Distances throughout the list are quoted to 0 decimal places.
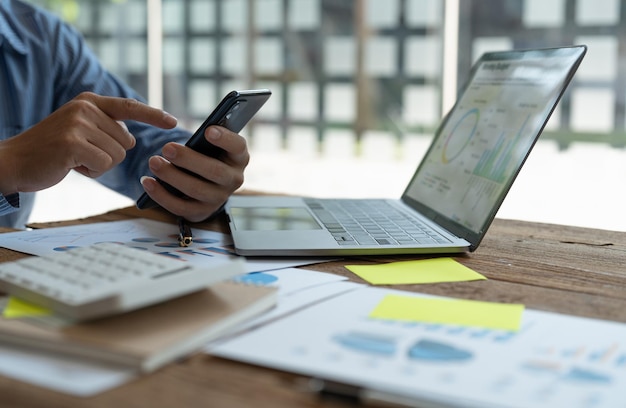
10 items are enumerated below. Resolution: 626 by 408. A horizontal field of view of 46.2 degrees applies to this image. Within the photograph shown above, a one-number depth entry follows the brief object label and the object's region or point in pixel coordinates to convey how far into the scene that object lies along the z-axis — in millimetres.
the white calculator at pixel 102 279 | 502
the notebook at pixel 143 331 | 481
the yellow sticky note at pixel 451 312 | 583
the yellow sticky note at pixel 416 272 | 724
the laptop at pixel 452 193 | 838
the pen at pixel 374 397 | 434
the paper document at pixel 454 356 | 443
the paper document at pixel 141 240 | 800
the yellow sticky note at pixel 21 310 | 544
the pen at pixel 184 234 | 878
